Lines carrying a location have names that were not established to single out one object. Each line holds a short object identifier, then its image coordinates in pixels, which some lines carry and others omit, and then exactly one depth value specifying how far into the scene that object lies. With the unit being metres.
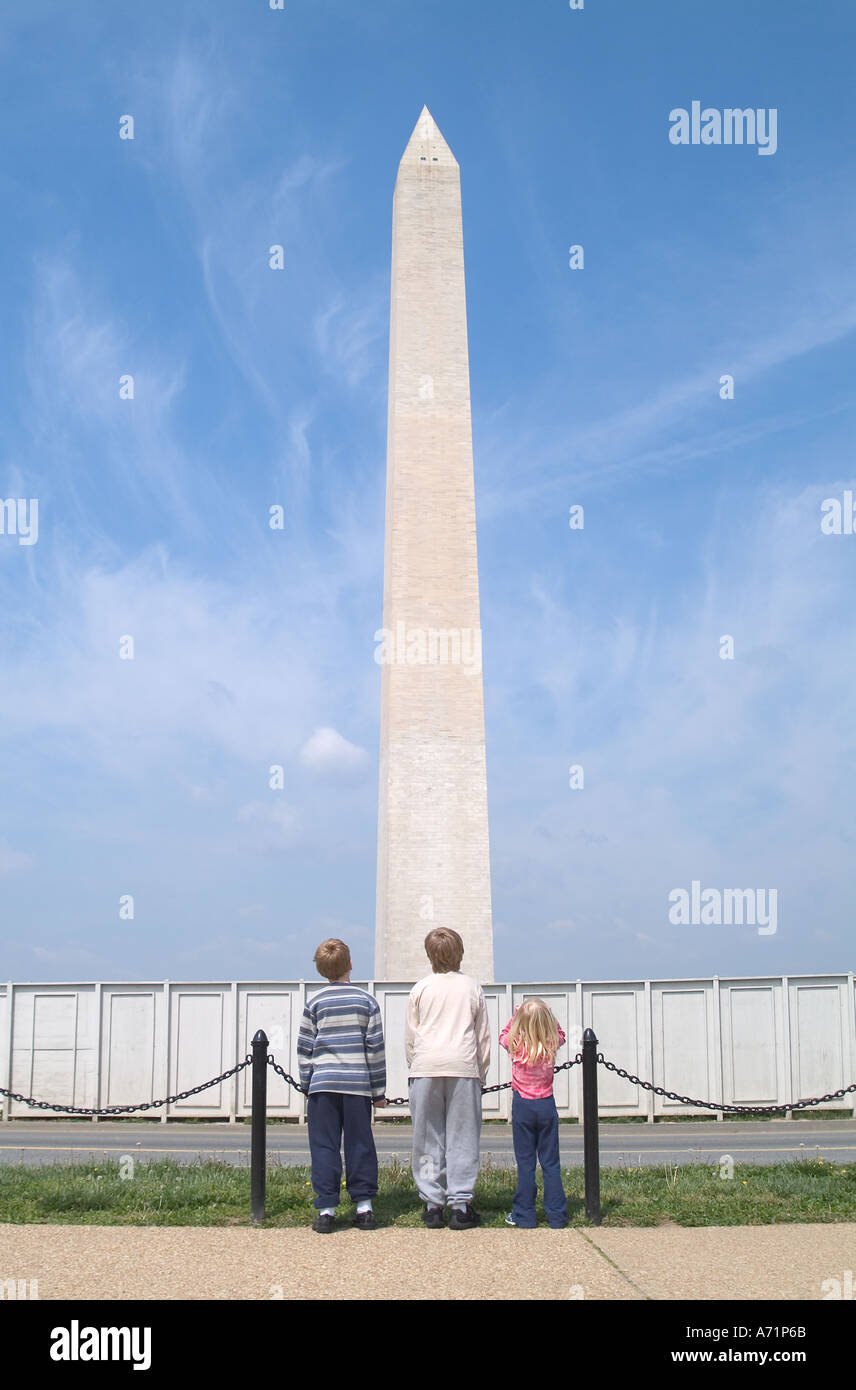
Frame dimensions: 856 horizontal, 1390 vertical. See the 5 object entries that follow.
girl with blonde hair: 7.66
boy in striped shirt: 7.67
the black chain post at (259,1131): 8.02
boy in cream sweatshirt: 7.58
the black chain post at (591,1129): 8.13
